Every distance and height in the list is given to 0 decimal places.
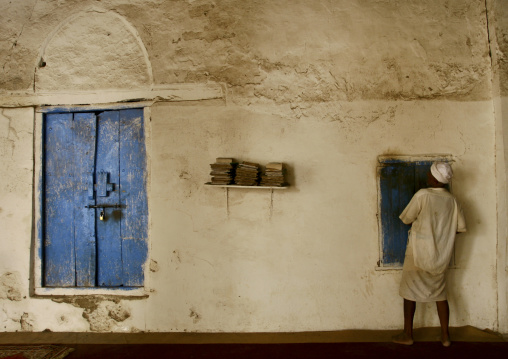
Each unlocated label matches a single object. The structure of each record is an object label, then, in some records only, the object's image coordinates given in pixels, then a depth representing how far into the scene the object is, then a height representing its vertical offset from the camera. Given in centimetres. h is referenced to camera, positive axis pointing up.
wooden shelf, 336 +7
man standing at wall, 308 -49
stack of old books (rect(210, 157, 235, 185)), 336 +22
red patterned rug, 310 -157
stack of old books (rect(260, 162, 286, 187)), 335 +18
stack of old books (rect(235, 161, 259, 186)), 338 +19
